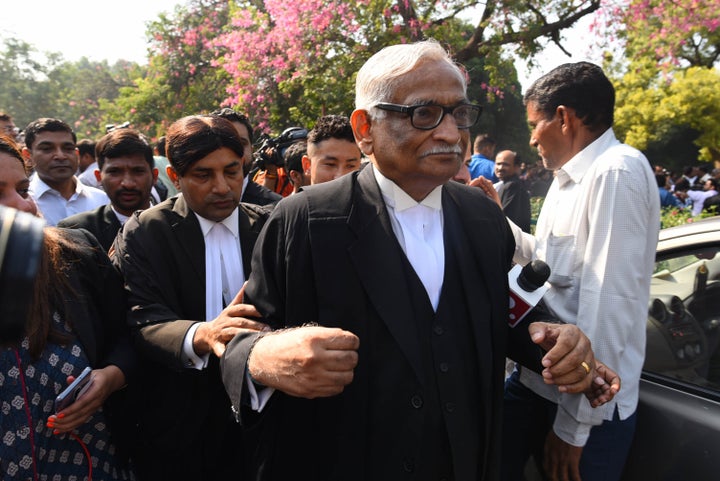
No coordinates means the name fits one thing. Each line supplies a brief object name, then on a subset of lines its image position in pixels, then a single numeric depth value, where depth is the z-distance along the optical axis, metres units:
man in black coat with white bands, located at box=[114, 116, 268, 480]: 1.92
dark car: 1.97
